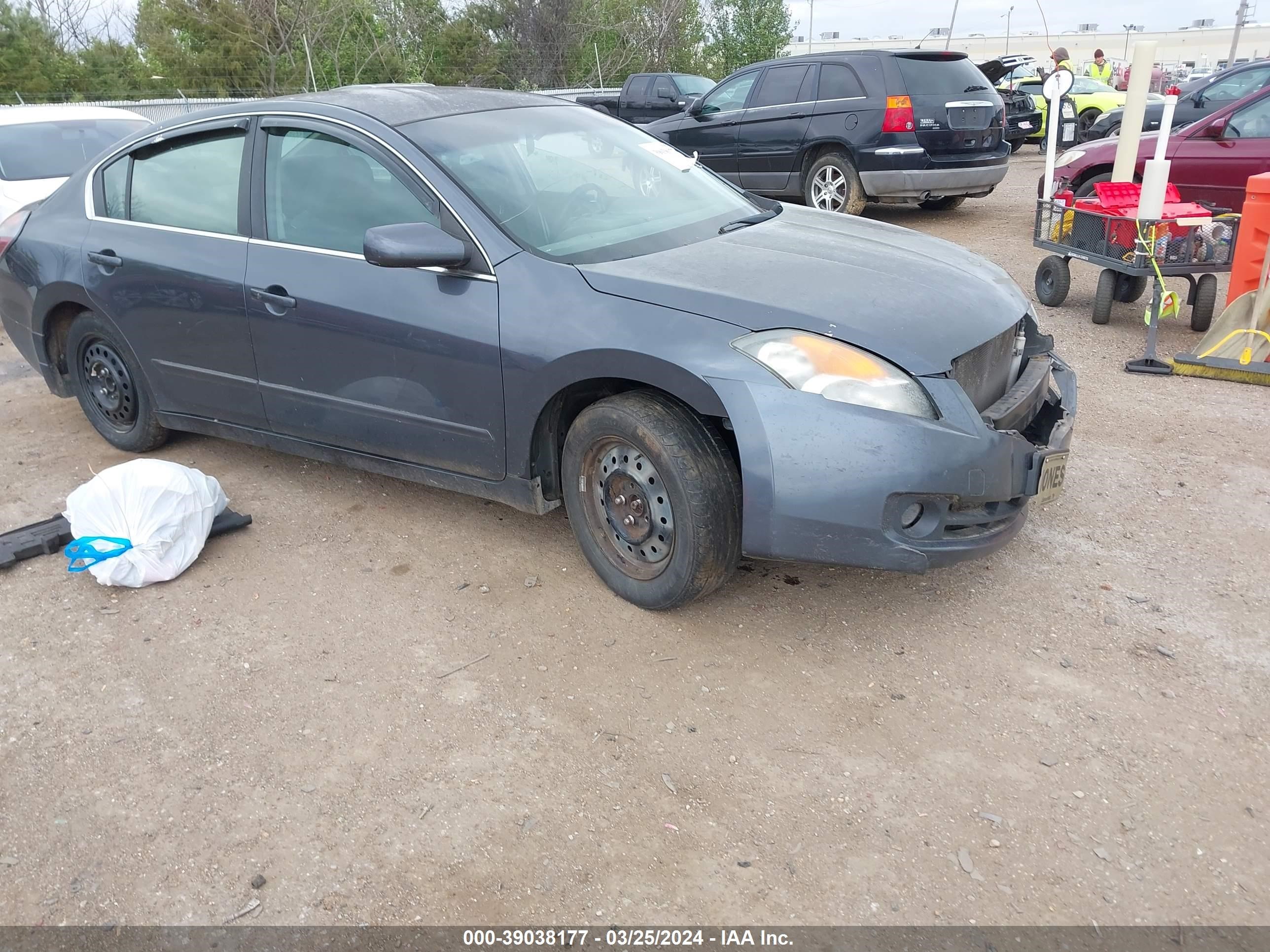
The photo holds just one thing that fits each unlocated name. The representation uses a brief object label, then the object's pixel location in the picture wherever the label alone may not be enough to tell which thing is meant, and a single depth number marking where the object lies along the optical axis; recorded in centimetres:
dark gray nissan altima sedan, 304
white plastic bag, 378
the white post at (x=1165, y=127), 597
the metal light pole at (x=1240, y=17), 4803
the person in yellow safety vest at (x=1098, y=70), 1998
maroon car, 880
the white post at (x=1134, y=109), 646
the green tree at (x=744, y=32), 3189
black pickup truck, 1620
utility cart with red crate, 620
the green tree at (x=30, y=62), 2009
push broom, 562
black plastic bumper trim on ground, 402
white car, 809
